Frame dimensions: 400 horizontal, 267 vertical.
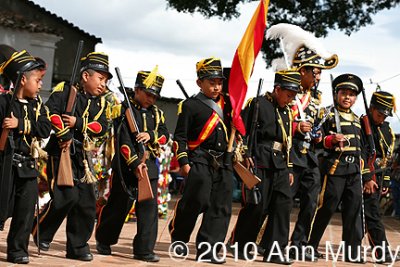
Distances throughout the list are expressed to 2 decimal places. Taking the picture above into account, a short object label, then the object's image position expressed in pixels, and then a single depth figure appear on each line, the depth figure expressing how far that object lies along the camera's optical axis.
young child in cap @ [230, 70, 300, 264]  10.70
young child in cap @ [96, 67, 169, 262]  10.05
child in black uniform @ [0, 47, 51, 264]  8.88
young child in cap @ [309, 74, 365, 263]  11.55
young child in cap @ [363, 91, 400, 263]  11.94
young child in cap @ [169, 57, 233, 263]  10.24
